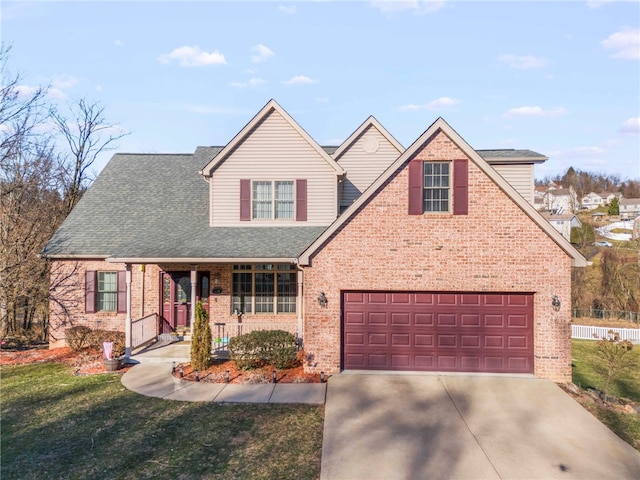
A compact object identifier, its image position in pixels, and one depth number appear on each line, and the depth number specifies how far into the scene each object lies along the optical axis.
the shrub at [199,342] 10.63
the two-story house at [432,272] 10.32
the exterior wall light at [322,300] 10.62
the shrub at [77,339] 13.23
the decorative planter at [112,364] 11.14
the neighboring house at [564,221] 54.04
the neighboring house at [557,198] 90.44
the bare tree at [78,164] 26.72
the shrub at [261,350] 10.75
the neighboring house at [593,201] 115.88
